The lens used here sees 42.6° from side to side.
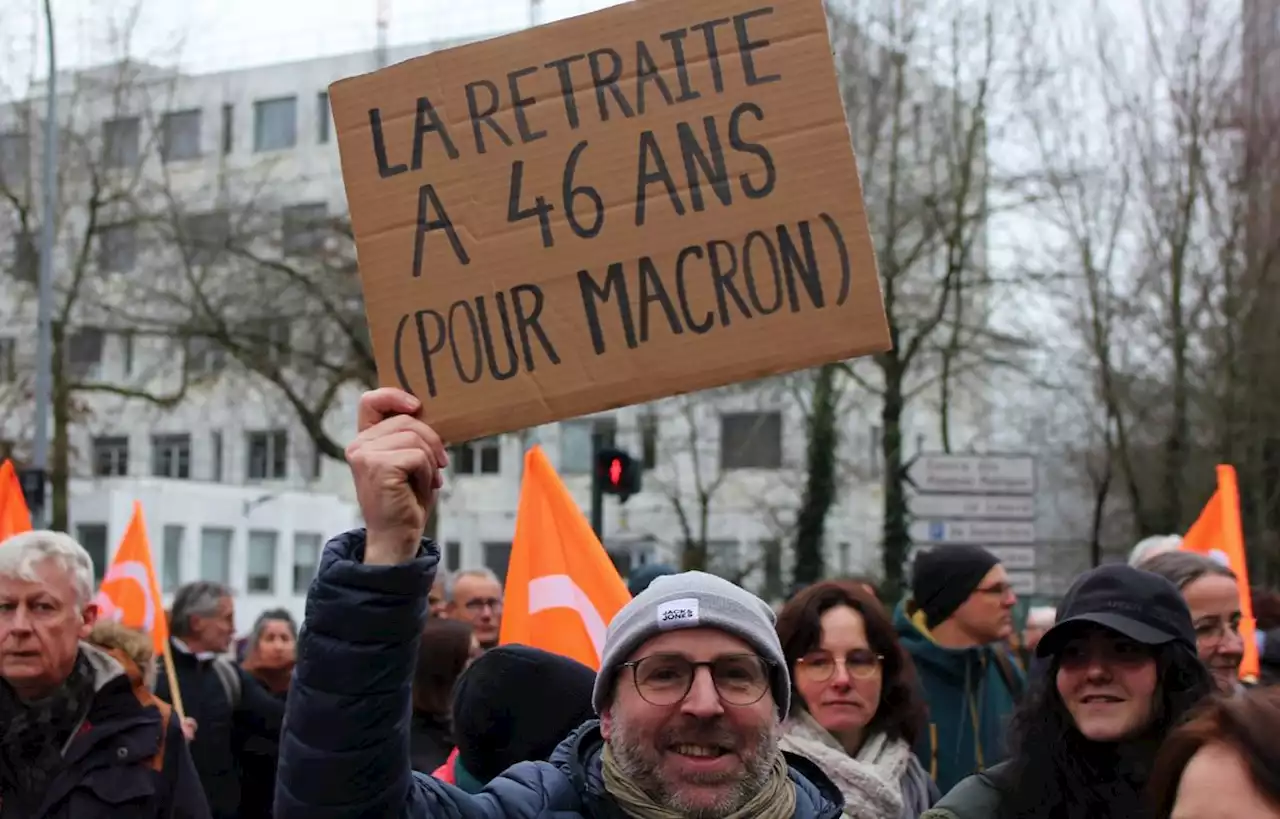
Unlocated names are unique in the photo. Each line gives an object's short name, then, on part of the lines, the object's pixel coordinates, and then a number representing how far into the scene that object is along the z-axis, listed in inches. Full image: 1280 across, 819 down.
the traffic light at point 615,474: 585.9
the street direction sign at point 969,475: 589.6
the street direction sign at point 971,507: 588.7
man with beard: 89.0
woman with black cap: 131.0
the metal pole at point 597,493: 577.6
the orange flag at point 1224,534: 270.1
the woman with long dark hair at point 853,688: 177.9
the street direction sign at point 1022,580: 609.6
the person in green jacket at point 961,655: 224.8
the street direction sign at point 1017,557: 593.3
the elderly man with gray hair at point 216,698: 276.8
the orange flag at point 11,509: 273.7
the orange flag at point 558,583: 208.8
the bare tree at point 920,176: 860.6
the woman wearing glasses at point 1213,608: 192.5
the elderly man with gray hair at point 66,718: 165.9
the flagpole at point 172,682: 274.5
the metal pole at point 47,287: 807.1
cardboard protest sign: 107.9
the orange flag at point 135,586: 328.5
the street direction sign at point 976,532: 586.2
